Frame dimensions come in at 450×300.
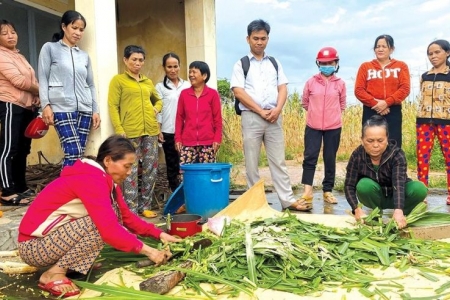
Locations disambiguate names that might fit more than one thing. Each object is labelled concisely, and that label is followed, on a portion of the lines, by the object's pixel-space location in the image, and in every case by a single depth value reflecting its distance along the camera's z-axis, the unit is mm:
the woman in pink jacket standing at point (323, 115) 4891
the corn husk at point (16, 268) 2990
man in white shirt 4516
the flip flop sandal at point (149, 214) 4393
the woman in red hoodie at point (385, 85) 4797
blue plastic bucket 4070
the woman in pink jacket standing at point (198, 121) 4617
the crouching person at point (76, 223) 2568
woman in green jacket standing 4285
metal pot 3215
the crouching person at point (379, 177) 3516
